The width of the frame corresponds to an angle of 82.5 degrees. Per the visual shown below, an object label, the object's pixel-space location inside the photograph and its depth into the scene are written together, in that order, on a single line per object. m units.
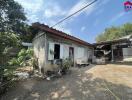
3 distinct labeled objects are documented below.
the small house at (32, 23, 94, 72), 5.95
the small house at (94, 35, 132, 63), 9.97
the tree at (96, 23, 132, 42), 24.93
